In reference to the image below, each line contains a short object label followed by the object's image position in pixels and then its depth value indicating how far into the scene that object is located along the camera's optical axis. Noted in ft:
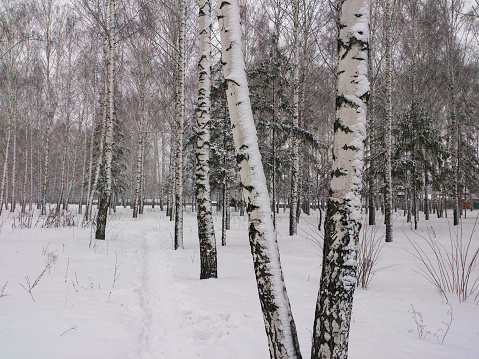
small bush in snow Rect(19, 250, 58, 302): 16.12
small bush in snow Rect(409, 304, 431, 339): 9.31
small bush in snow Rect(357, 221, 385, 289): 15.62
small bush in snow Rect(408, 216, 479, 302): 13.66
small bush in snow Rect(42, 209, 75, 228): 38.25
